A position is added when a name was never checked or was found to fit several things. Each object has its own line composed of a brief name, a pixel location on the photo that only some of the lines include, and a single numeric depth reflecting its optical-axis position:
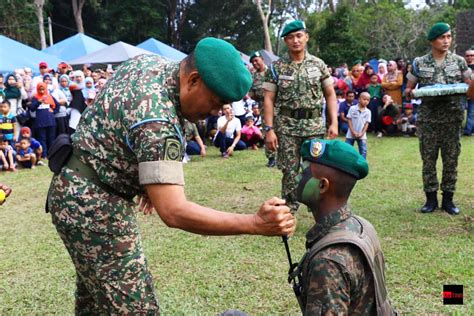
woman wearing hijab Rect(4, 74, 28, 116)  9.77
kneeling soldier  1.96
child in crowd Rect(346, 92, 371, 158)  8.35
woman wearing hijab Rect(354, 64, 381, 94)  12.77
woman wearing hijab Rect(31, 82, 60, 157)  9.93
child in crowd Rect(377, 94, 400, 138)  12.10
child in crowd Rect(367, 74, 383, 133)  12.38
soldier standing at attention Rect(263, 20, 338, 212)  4.80
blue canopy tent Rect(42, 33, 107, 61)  18.09
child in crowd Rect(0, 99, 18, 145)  9.24
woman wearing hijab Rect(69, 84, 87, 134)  10.04
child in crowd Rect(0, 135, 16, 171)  9.04
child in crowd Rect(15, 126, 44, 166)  9.49
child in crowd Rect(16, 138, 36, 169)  9.24
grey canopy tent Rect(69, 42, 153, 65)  15.55
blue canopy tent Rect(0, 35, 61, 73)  13.36
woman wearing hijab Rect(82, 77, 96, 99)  10.85
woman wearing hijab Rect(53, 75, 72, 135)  10.41
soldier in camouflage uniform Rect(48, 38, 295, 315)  1.92
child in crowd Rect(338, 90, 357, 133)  12.11
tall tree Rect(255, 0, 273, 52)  29.05
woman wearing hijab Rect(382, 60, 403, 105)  12.52
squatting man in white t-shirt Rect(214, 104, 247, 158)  10.71
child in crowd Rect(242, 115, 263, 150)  11.43
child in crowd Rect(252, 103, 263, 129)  12.11
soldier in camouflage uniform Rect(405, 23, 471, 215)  5.34
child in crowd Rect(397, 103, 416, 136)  12.15
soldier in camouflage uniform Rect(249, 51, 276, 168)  9.38
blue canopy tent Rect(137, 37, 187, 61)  18.92
